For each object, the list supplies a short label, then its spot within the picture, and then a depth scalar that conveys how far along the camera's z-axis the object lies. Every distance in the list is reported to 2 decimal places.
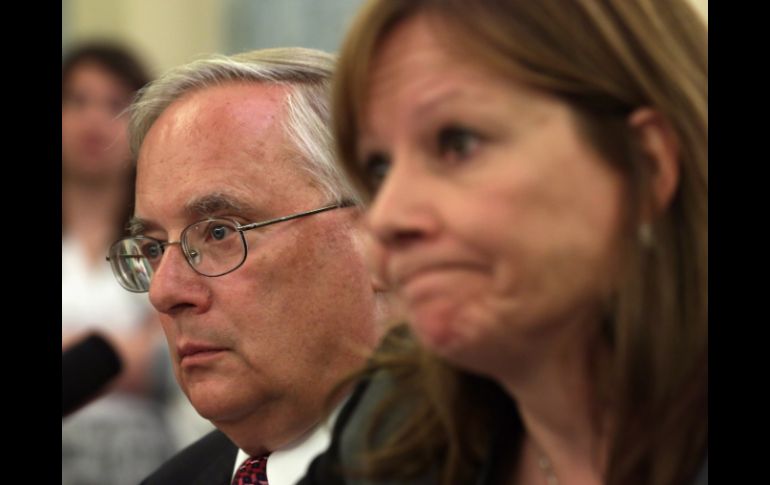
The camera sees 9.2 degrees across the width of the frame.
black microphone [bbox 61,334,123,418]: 2.99
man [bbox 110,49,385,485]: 2.91
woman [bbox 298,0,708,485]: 2.61
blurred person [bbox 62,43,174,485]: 3.63
